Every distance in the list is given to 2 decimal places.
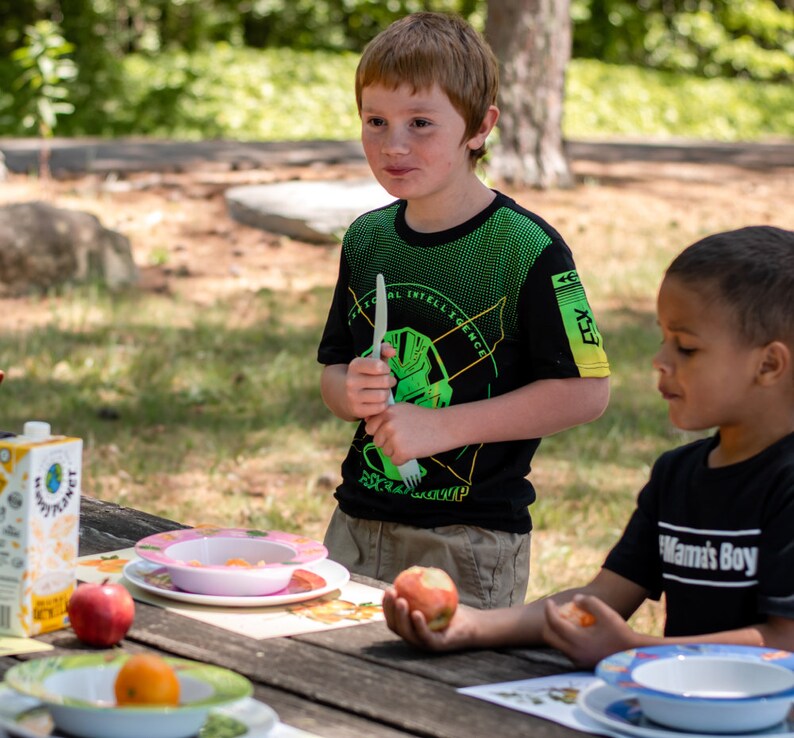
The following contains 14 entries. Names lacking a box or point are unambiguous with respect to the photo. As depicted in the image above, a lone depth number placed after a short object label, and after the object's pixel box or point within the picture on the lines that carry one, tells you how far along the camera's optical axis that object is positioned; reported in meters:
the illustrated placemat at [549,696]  1.88
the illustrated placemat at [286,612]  2.11
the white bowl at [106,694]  1.75
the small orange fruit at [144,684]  1.78
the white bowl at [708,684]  1.83
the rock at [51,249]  7.80
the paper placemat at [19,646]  2.00
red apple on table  2.01
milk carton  2.01
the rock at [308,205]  8.65
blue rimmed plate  1.83
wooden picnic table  1.86
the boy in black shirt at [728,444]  2.06
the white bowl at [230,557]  2.17
